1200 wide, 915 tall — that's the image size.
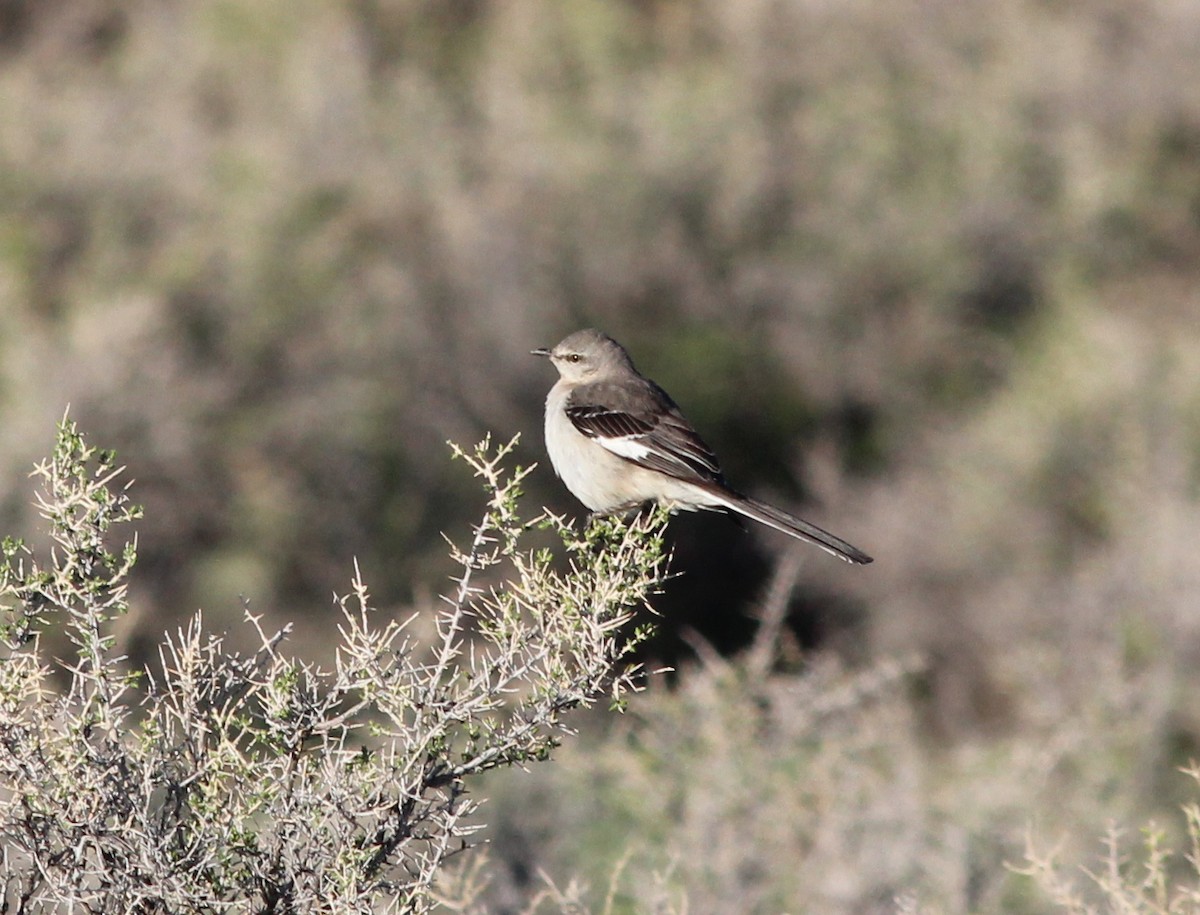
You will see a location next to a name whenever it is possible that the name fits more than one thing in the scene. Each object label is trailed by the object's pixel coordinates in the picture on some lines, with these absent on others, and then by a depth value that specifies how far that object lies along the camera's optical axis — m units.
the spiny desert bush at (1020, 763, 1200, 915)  7.45
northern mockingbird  12.04
